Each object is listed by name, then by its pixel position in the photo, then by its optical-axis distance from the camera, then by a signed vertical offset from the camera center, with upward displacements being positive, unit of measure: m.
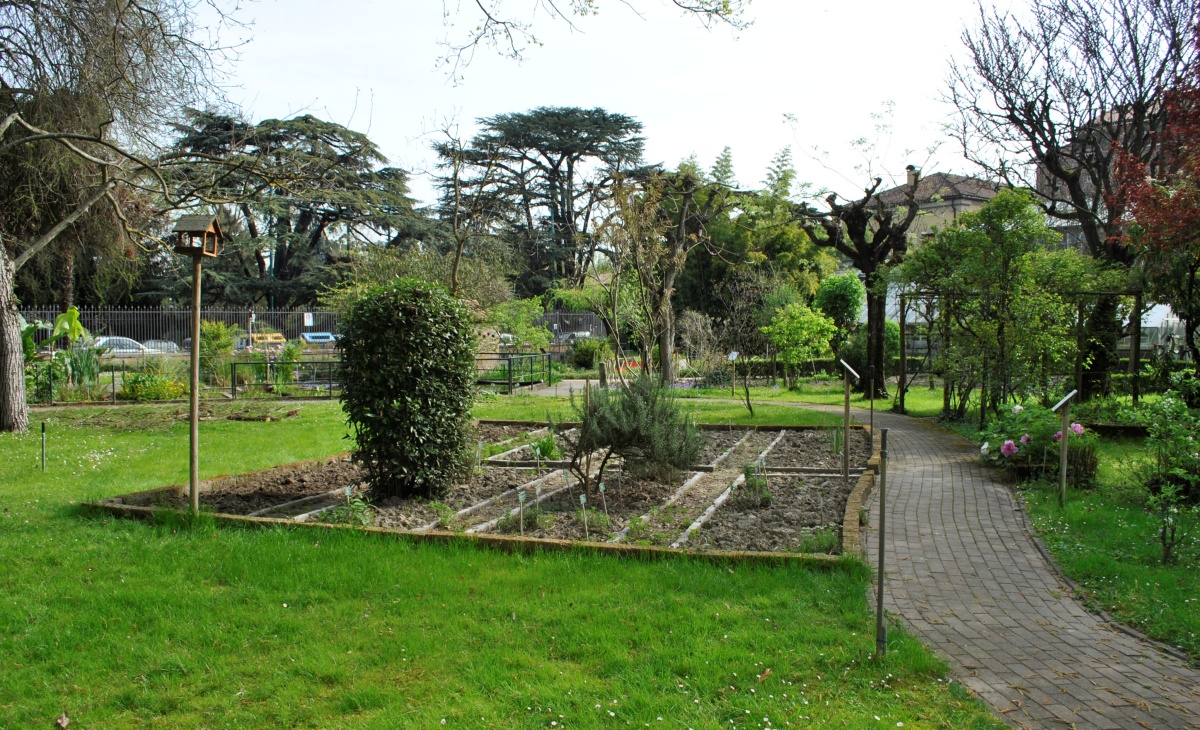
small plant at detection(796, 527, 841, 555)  5.35 -1.29
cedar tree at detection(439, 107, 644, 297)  40.03 +9.57
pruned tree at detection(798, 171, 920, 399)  16.42 +2.41
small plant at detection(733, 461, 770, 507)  6.86 -1.21
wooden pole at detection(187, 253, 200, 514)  6.31 -0.40
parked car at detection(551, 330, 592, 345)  29.66 +0.65
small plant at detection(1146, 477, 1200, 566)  5.26 -1.20
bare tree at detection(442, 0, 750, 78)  6.69 +2.92
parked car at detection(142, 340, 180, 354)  26.95 +0.24
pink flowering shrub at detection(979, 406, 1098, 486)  7.77 -0.94
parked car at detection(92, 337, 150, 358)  25.90 +0.24
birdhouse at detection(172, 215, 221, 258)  6.23 +0.94
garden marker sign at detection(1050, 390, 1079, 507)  6.75 -0.86
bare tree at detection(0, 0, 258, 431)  10.77 +3.96
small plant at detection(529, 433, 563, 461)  8.88 -1.08
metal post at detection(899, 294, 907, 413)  13.52 +0.16
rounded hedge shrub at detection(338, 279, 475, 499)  6.67 -0.26
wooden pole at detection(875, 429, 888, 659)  3.65 -1.26
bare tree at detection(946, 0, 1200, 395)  13.86 +4.83
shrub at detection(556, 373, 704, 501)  7.03 -0.70
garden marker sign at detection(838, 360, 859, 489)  7.04 -0.88
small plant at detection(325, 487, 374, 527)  6.15 -1.26
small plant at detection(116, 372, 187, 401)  17.45 -0.79
